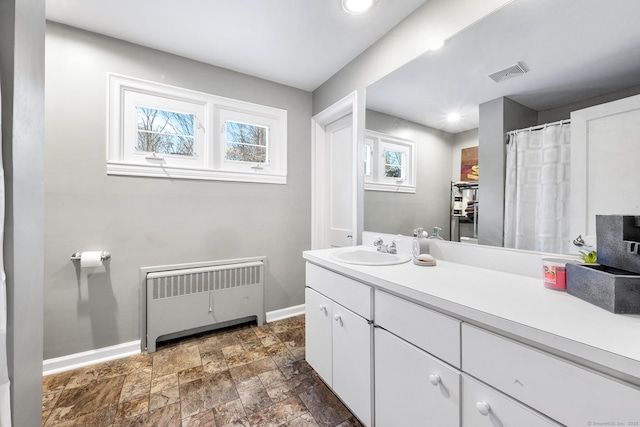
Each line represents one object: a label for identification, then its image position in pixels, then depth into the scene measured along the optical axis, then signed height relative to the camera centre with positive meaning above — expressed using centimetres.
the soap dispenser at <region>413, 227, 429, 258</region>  148 -20
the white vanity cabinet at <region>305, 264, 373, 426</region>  121 -69
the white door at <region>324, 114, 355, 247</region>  246 +29
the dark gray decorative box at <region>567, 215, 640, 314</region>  71 -19
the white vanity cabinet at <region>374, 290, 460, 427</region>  86 -59
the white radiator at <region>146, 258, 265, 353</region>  201 -76
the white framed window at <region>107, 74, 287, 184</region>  197 +66
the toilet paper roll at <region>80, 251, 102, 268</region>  176 -35
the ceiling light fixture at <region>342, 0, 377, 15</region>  156 +129
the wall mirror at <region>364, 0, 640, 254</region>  97 +65
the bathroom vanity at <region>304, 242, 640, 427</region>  58 -42
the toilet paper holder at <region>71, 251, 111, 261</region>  178 -34
